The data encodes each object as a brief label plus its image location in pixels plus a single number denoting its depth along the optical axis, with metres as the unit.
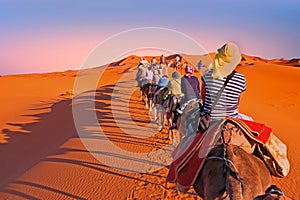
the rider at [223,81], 4.98
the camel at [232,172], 3.79
